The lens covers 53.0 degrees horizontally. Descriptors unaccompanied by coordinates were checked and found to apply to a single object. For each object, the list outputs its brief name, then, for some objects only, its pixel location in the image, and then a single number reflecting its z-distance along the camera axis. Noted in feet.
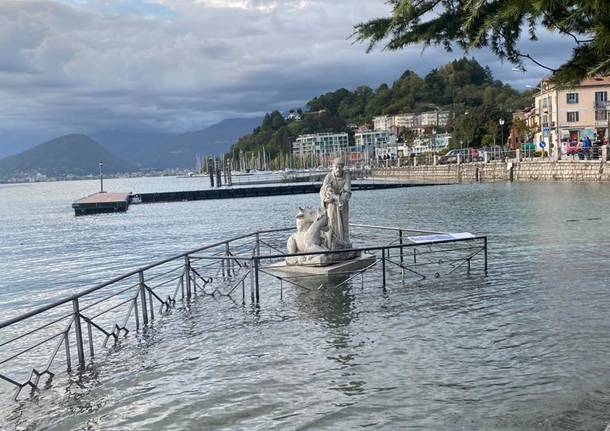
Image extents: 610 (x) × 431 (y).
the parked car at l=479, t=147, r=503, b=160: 289.62
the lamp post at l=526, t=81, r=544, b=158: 302.60
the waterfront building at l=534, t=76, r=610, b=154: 281.74
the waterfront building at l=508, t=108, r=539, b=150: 335.06
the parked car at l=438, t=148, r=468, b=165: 330.63
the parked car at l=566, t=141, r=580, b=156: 218.20
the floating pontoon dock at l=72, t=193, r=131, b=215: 221.66
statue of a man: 57.26
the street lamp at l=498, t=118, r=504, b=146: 341.02
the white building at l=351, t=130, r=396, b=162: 579.48
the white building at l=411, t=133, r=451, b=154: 538.88
